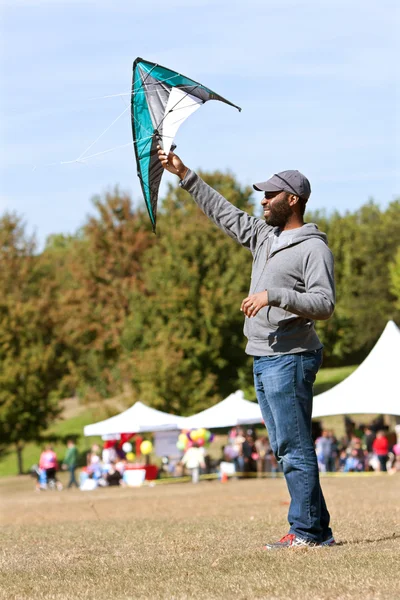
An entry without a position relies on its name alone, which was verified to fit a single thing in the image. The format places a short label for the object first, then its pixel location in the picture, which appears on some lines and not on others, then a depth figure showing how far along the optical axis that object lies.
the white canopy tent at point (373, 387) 26.73
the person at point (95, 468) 36.09
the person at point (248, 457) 34.91
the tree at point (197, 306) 55.66
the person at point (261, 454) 34.95
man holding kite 6.86
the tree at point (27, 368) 52.78
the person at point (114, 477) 35.44
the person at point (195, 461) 34.59
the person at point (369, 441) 33.66
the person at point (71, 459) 36.66
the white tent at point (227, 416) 34.03
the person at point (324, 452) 33.81
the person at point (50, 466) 36.06
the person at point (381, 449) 30.97
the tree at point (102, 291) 63.16
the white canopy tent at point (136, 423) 35.31
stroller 35.97
